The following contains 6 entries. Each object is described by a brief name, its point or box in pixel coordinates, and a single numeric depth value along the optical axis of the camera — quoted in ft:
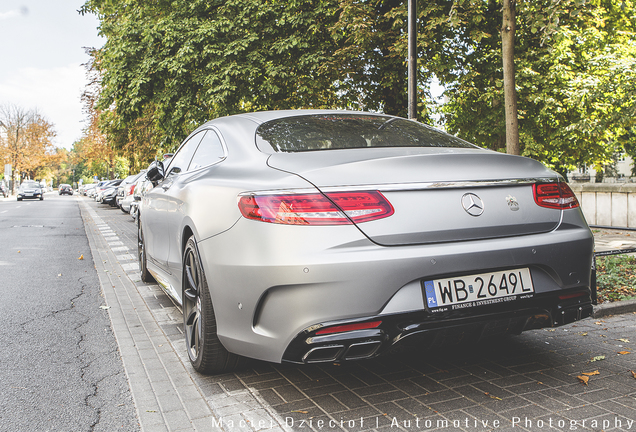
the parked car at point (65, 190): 286.25
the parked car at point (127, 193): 64.80
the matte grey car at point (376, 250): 8.38
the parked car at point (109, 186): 113.09
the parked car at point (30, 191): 158.93
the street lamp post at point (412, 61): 32.01
